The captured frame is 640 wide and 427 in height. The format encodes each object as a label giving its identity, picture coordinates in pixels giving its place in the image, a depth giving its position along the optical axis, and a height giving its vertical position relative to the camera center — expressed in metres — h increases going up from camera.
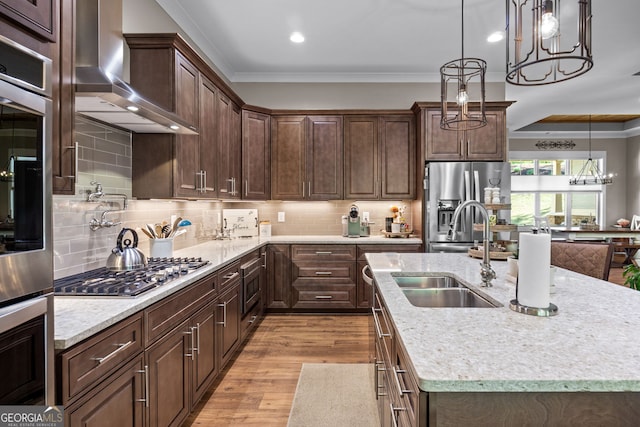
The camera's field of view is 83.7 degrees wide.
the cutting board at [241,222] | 4.30 -0.15
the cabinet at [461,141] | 4.14 +0.81
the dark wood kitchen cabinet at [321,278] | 4.21 -0.80
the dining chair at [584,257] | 2.35 -0.32
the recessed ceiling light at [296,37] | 3.56 +1.76
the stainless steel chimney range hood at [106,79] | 1.61 +0.60
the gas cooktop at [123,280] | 1.64 -0.37
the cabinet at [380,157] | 4.40 +0.66
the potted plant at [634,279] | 2.68 -0.51
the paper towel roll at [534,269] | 1.21 -0.20
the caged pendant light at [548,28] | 1.24 +0.66
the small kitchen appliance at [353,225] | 4.50 -0.18
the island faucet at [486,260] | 1.67 -0.23
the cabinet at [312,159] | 4.44 +0.64
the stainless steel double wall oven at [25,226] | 0.90 -0.05
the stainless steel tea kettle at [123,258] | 2.14 -0.29
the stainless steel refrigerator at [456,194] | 3.99 +0.19
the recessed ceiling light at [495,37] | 3.55 +1.77
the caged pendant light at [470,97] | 4.09 +1.43
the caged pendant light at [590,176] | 8.30 +0.86
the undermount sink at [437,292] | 1.78 -0.43
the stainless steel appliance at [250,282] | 3.22 -0.71
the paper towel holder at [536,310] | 1.24 -0.35
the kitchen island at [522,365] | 0.81 -0.38
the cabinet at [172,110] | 2.51 +0.74
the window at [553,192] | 8.78 +0.48
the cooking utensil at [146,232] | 2.57 -0.16
